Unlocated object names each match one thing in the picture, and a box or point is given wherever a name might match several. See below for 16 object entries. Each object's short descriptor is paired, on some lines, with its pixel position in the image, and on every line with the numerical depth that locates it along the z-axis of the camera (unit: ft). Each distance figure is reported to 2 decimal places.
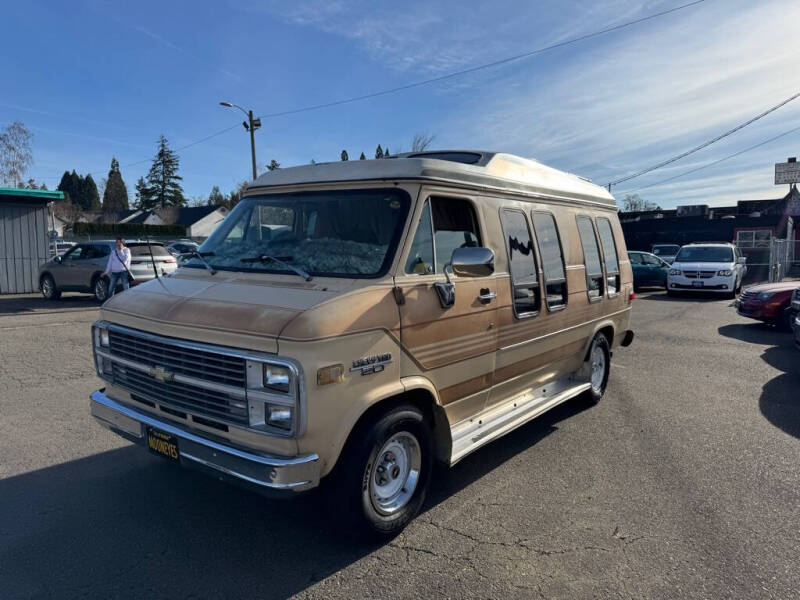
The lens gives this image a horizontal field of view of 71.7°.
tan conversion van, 10.03
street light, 101.30
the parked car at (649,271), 69.86
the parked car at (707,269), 59.21
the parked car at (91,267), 47.65
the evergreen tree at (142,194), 285.02
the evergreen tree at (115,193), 277.44
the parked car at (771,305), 37.73
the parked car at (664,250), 94.32
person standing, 42.65
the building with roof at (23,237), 56.18
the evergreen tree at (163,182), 284.00
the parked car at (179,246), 105.19
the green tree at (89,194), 345.31
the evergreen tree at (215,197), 309.01
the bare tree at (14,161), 147.33
